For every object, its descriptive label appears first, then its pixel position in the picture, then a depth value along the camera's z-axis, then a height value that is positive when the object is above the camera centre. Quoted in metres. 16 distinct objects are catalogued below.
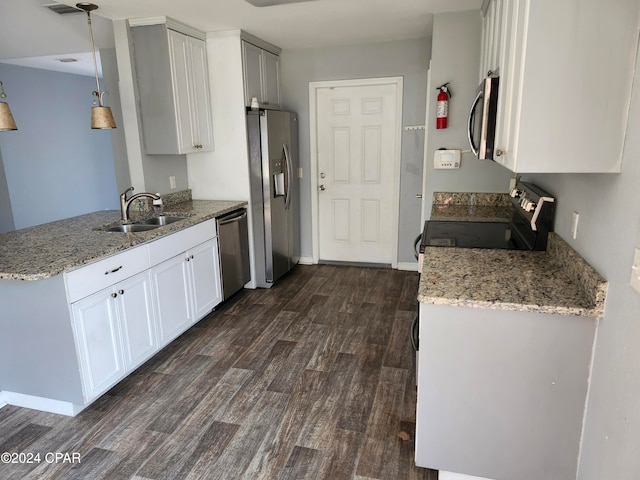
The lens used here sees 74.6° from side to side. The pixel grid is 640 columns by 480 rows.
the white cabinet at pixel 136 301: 2.26 -0.95
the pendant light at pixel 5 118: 2.22 +0.17
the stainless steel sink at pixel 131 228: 3.09 -0.58
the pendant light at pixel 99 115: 2.88 +0.23
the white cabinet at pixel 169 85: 3.28 +0.50
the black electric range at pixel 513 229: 2.13 -0.52
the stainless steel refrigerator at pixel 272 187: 3.91 -0.40
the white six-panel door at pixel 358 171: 4.44 -0.28
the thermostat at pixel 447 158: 3.29 -0.12
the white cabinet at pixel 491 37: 1.96 +0.55
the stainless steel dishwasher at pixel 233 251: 3.66 -0.93
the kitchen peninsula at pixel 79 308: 2.17 -0.88
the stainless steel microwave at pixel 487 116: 1.83 +0.11
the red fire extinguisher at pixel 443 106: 3.17 +0.28
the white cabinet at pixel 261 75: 3.83 +0.67
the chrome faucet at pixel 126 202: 3.11 -0.39
